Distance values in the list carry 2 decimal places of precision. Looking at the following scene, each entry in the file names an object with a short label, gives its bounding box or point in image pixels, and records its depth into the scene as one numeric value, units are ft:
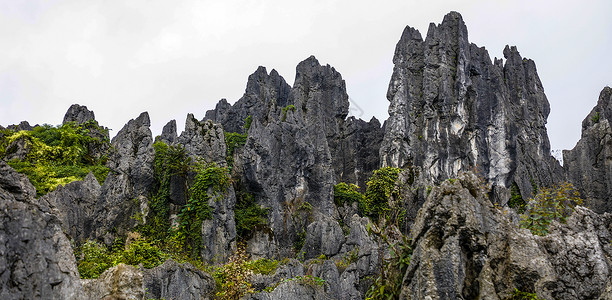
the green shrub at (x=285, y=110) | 134.53
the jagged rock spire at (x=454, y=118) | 170.81
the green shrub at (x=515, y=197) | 167.47
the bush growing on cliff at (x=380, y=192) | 143.60
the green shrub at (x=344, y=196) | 135.85
